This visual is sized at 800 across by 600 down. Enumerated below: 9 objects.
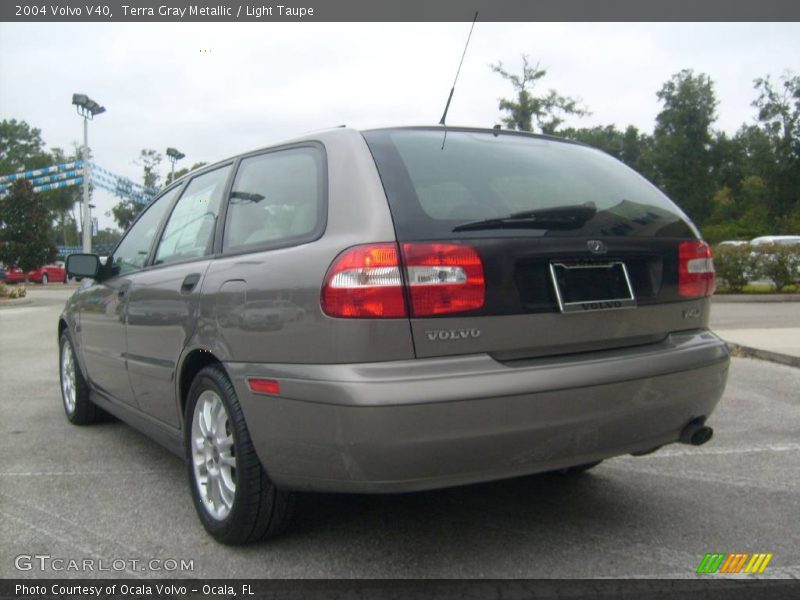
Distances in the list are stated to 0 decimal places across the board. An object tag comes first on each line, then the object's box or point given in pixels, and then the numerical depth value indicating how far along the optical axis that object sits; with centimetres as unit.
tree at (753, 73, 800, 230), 4838
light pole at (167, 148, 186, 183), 3578
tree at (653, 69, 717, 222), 5612
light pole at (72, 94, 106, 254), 3041
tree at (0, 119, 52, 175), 7525
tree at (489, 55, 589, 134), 4291
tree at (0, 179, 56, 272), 3538
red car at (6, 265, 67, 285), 4338
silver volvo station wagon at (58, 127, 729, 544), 245
